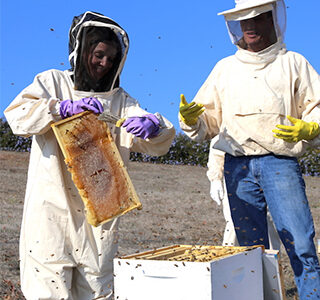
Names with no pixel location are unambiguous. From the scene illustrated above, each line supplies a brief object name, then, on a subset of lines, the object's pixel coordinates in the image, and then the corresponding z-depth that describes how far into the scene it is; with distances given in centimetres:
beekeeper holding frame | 314
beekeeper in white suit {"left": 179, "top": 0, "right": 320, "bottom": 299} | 302
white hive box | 232
